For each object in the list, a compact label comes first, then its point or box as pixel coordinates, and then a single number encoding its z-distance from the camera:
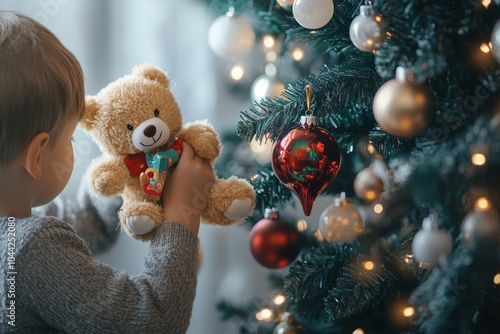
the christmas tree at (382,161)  0.72
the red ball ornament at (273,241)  1.11
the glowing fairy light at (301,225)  1.24
